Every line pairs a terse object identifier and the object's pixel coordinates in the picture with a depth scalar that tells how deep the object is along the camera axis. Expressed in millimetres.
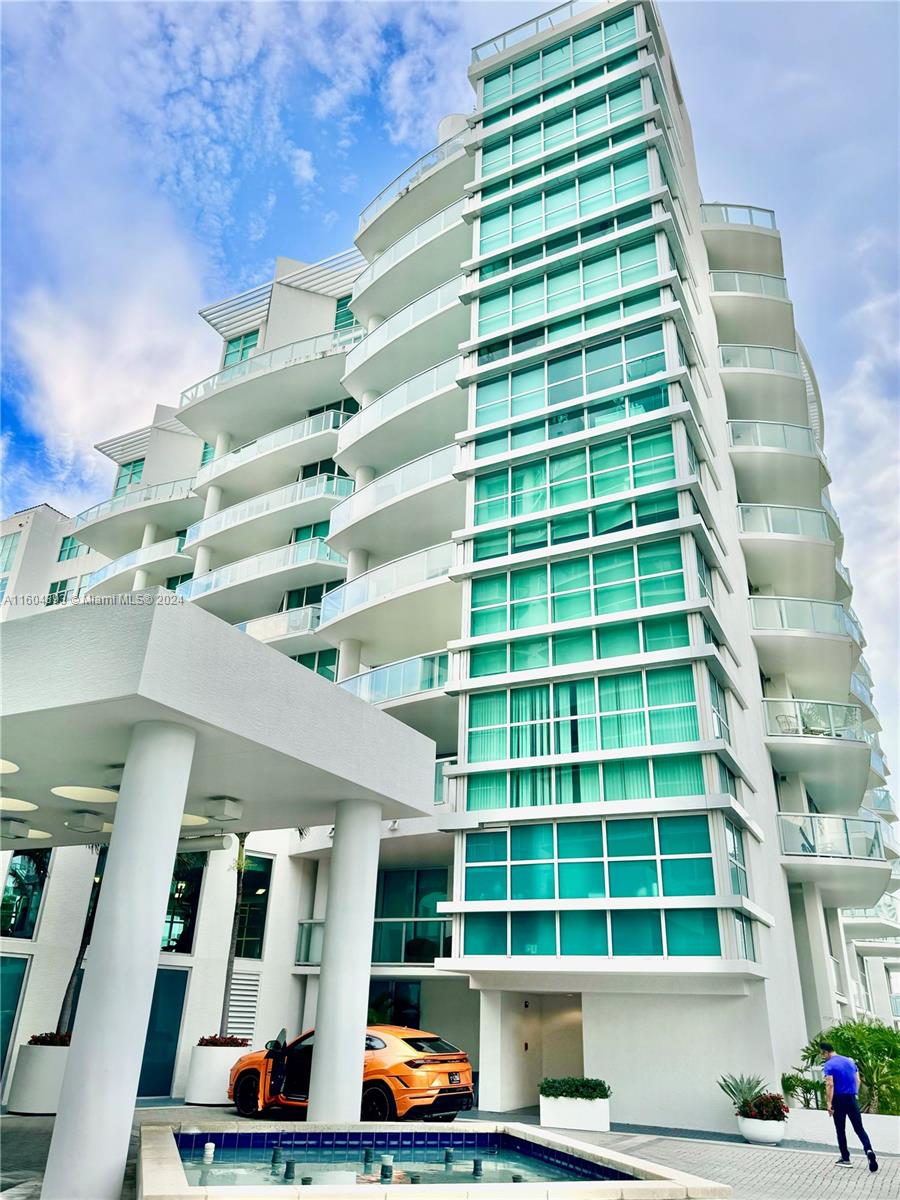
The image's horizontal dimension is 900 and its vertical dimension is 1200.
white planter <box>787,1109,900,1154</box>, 14430
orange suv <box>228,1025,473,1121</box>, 13586
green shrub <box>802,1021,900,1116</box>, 15336
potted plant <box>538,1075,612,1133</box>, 16188
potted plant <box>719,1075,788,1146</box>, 15195
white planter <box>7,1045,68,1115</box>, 16297
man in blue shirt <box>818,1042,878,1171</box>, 11953
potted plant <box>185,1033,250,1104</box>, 18922
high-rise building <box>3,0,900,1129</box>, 18859
